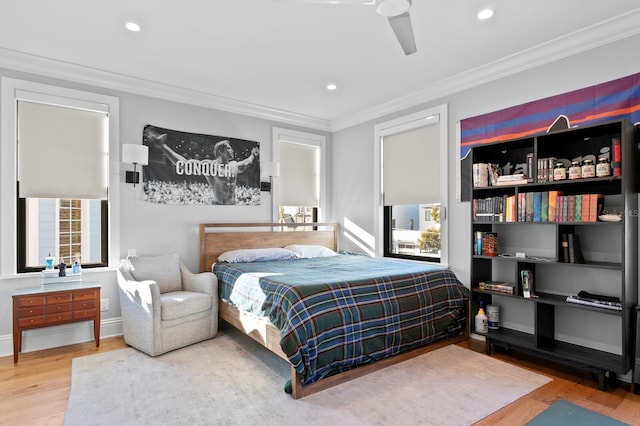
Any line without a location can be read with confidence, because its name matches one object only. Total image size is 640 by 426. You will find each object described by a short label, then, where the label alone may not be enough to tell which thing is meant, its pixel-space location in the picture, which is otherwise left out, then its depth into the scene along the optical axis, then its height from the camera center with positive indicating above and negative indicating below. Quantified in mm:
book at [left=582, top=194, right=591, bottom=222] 2717 +31
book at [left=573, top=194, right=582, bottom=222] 2756 +9
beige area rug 2229 -1244
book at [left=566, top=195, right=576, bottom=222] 2789 +25
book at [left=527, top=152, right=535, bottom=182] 3037 +360
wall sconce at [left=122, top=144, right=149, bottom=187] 3709 +594
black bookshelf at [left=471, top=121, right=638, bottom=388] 2600 -237
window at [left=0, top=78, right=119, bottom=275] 3352 +359
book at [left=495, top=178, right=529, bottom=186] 3082 +254
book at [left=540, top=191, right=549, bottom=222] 2951 +35
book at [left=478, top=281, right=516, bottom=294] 3232 -674
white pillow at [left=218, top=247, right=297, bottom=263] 4129 -491
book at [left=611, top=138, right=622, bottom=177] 2557 +370
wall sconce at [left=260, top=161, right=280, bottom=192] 4773 +562
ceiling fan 1901 +1088
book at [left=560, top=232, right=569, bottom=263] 2857 -278
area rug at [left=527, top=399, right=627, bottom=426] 2154 -1240
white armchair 3199 -832
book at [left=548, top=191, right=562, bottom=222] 2896 +58
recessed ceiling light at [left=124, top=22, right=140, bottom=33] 2785 +1427
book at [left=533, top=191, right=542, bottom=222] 2996 +40
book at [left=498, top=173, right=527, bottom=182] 3157 +296
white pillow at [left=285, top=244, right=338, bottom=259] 4559 -486
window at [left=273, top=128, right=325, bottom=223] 5129 +520
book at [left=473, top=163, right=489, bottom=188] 3375 +344
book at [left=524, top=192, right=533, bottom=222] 3053 +37
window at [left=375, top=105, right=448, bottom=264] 4082 +308
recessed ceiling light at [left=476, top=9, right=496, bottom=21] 2606 +1419
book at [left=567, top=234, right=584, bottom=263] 2812 -297
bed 2553 -779
